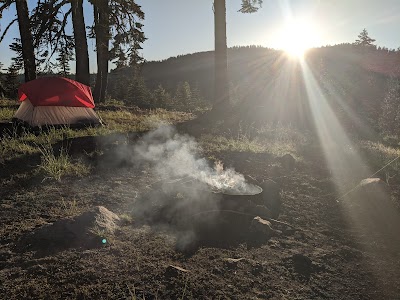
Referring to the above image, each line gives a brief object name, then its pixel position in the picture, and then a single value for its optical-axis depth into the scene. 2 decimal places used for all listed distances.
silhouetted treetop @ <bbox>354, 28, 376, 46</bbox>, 46.46
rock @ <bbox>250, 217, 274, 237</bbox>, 4.46
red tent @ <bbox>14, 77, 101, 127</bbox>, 9.17
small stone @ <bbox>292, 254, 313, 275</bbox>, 3.65
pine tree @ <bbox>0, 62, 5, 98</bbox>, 16.32
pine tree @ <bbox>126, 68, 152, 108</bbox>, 29.25
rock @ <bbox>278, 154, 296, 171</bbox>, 7.94
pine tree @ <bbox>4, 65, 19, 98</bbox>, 24.67
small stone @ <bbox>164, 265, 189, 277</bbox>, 3.36
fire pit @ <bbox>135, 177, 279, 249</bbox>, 4.43
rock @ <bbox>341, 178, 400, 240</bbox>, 4.84
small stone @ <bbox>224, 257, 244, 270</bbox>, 3.64
